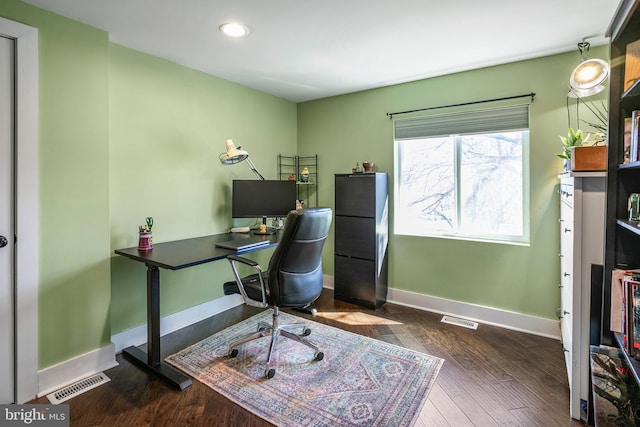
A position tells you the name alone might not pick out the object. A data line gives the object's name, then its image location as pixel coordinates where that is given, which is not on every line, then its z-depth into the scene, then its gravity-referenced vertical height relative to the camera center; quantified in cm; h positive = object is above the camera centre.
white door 178 -10
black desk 201 -51
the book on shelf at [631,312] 130 -43
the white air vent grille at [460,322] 288 -106
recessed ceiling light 213 +122
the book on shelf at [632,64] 136 +63
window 285 +32
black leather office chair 208 -46
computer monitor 313 +9
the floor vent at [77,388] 189 -113
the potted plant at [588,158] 158 +25
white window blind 278 +81
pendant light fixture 207 +86
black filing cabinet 325 -32
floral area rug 176 -111
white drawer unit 164 -27
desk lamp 283 +47
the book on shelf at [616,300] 140 -41
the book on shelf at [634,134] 136 +32
